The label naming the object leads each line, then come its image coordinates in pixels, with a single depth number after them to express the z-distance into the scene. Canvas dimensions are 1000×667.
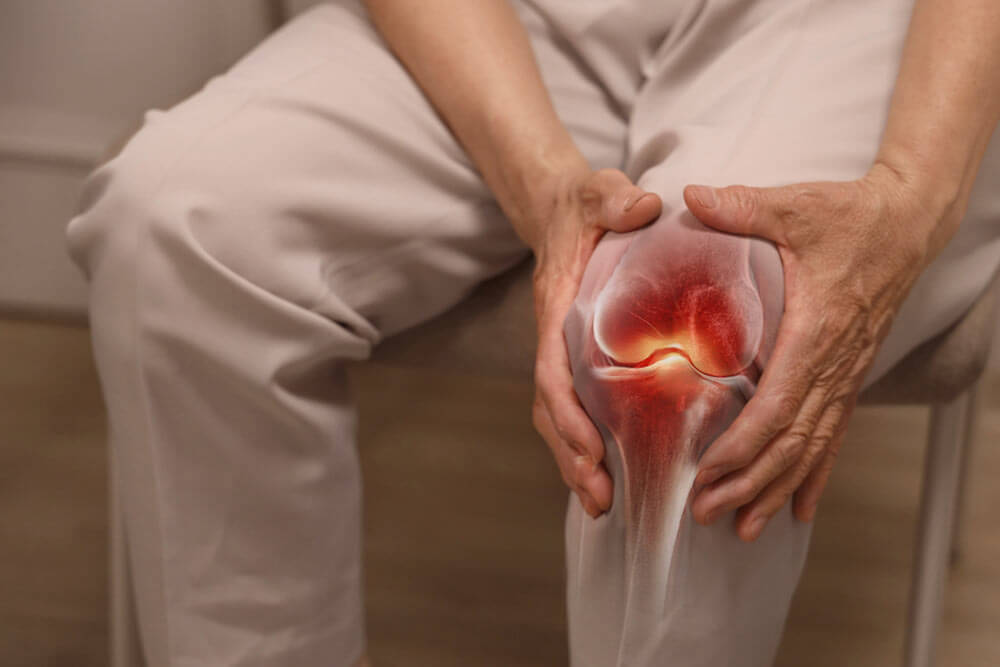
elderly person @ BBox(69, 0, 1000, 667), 1.38
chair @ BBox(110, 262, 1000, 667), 1.53
